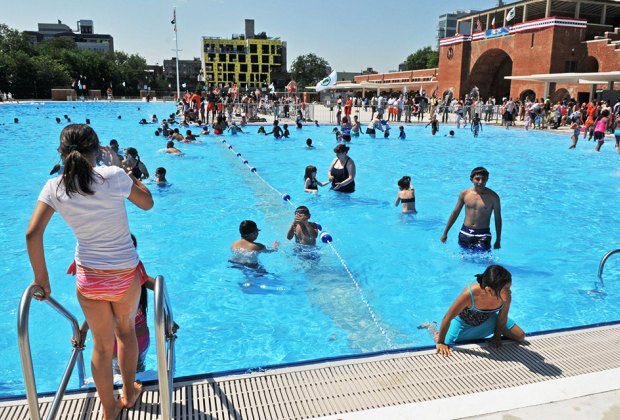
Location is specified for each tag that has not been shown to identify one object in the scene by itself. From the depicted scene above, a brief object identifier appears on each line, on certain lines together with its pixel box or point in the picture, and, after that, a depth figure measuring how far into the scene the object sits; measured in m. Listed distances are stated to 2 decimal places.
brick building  34.97
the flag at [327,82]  30.34
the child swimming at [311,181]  11.12
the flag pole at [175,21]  50.69
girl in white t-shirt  2.42
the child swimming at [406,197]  9.52
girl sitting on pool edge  3.71
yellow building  117.56
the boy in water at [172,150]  17.34
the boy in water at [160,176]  12.08
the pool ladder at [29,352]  2.26
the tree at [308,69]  113.88
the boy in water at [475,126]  23.81
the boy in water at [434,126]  24.37
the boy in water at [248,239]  6.29
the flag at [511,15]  41.47
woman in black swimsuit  10.78
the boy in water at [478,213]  6.54
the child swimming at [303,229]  6.99
